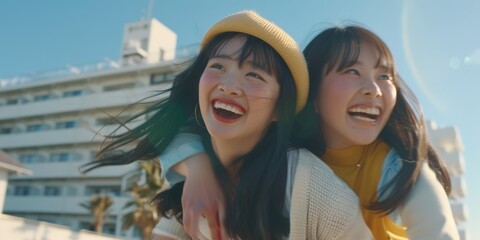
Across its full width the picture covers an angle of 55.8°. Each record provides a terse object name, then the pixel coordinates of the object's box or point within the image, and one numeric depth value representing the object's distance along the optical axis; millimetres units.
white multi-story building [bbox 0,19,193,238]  31605
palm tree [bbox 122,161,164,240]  17594
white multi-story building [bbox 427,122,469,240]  30125
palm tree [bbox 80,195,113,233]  24891
